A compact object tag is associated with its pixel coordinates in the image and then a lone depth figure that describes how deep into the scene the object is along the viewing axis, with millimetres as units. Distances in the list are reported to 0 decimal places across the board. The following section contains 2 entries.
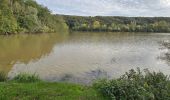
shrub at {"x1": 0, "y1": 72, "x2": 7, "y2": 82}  5288
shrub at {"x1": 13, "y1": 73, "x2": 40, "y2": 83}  4943
